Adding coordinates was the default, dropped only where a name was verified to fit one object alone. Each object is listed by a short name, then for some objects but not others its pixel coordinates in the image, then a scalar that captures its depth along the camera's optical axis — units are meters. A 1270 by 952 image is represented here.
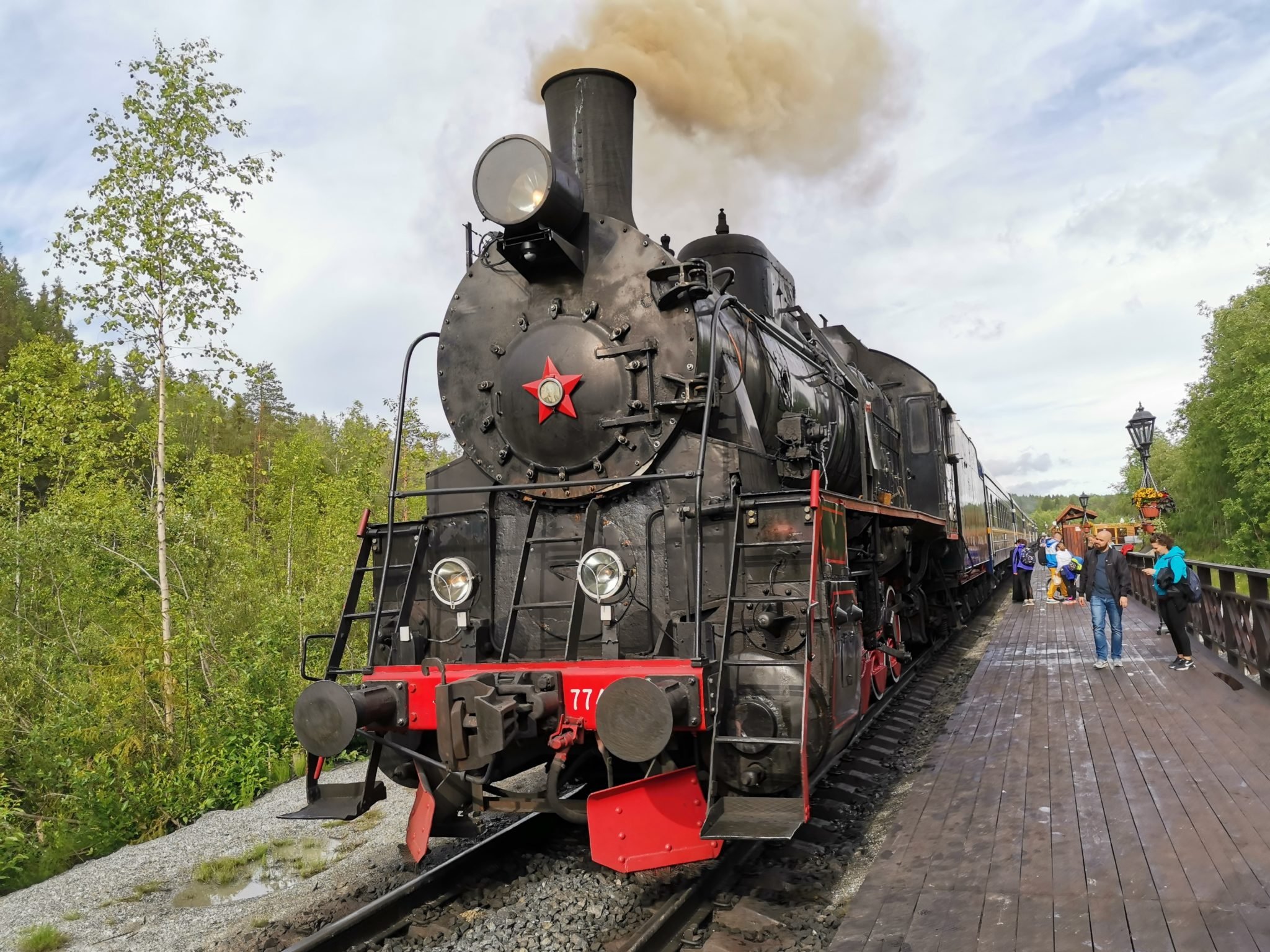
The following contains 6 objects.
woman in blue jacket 8.80
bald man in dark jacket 9.26
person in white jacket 18.33
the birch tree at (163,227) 8.88
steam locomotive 3.82
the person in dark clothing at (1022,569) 19.56
